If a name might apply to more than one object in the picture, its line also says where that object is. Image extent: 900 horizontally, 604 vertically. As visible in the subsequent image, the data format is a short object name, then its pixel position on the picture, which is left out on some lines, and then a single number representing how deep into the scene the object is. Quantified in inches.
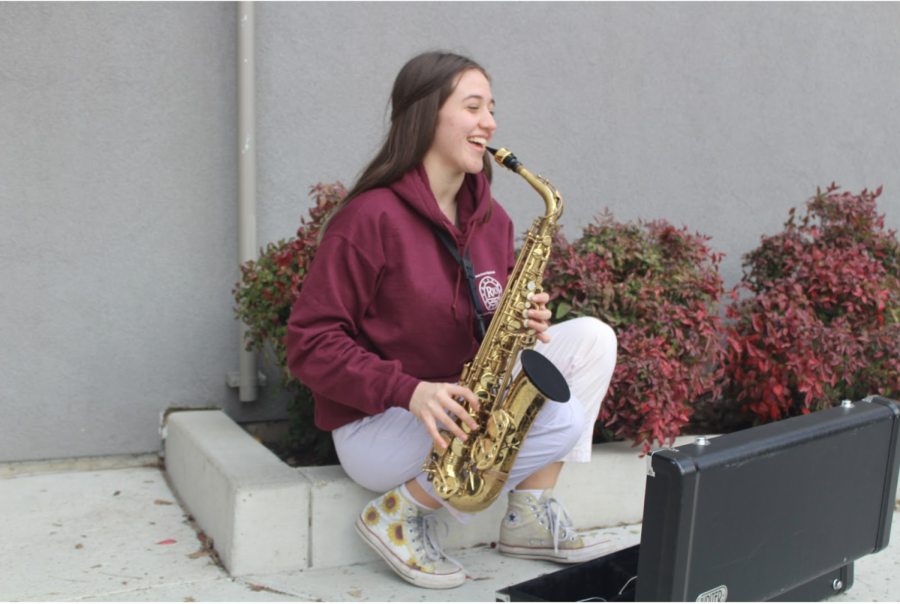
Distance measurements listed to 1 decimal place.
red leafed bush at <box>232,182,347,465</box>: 128.0
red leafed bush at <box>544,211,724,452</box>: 122.5
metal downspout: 138.9
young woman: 95.3
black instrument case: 73.3
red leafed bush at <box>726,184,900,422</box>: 139.0
